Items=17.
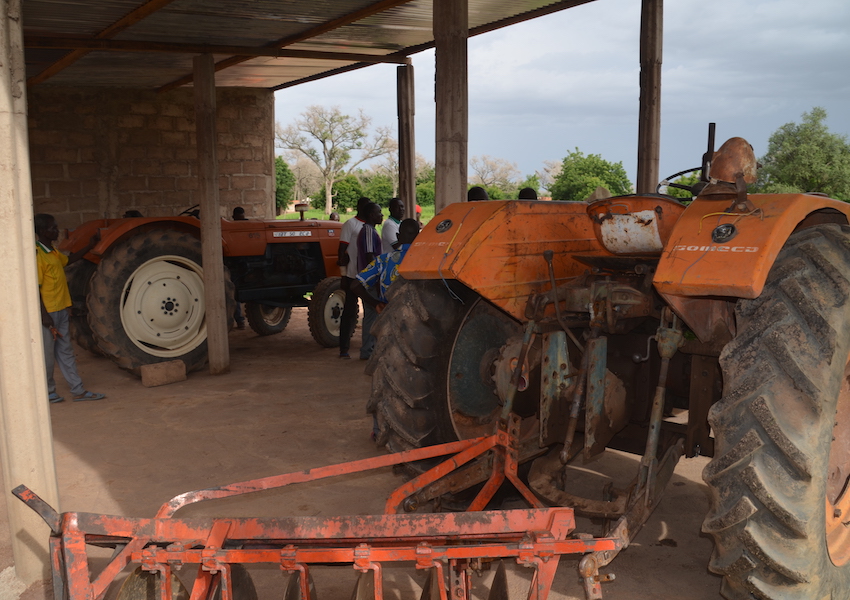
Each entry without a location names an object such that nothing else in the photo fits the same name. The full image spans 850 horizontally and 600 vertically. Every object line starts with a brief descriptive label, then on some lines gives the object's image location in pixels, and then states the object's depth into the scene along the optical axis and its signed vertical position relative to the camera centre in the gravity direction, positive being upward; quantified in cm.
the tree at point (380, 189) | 3803 +132
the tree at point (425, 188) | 3575 +124
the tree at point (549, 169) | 4956 +306
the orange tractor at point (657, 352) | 223 -57
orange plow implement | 216 -101
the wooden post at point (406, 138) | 869 +92
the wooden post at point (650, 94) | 667 +109
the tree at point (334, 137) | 5150 +553
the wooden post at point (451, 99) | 504 +80
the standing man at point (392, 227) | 748 -14
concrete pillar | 308 -53
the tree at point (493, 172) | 5647 +329
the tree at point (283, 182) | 3351 +163
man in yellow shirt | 600 -73
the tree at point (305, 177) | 5602 +301
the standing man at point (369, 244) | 751 -31
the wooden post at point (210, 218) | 706 -2
